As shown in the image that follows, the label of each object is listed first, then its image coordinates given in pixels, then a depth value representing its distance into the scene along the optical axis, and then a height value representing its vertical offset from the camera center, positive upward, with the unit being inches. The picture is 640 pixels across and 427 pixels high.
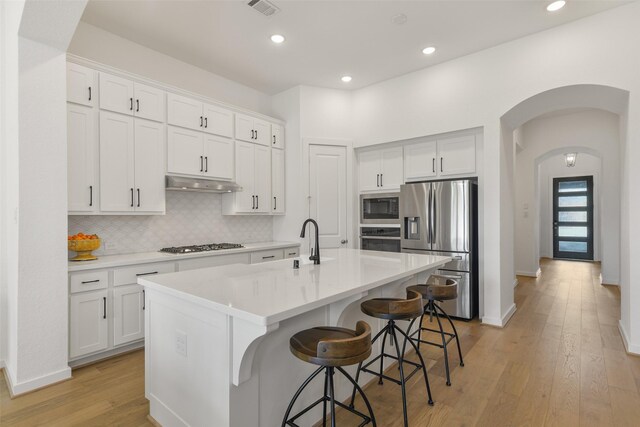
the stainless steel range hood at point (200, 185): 140.5 +12.7
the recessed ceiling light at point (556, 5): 117.9 +73.9
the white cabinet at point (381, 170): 187.9 +24.9
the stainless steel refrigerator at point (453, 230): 155.3 -8.3
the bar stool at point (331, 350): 57.6 -25.2
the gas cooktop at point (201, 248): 141.0 -15.6
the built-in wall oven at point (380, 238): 187.3 -15.0
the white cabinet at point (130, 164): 122.8 +19.1
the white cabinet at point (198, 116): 143.4 +44.6
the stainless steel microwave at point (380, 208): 186.9 +2.6
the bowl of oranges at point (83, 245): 112.7 -10.6
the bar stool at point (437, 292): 102.1 -24.8
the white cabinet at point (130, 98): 122.1 +44.7
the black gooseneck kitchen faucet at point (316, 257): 101.5 -13.5
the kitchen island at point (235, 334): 59.7 -25.1
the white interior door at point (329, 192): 190.4 +12.1
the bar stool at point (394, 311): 80.0 -24.3
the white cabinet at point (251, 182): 170.9 +16.6
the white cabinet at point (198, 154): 143.8 +27.1
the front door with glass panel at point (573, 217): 347.3 -5.6
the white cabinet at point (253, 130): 171.0 +44.3
